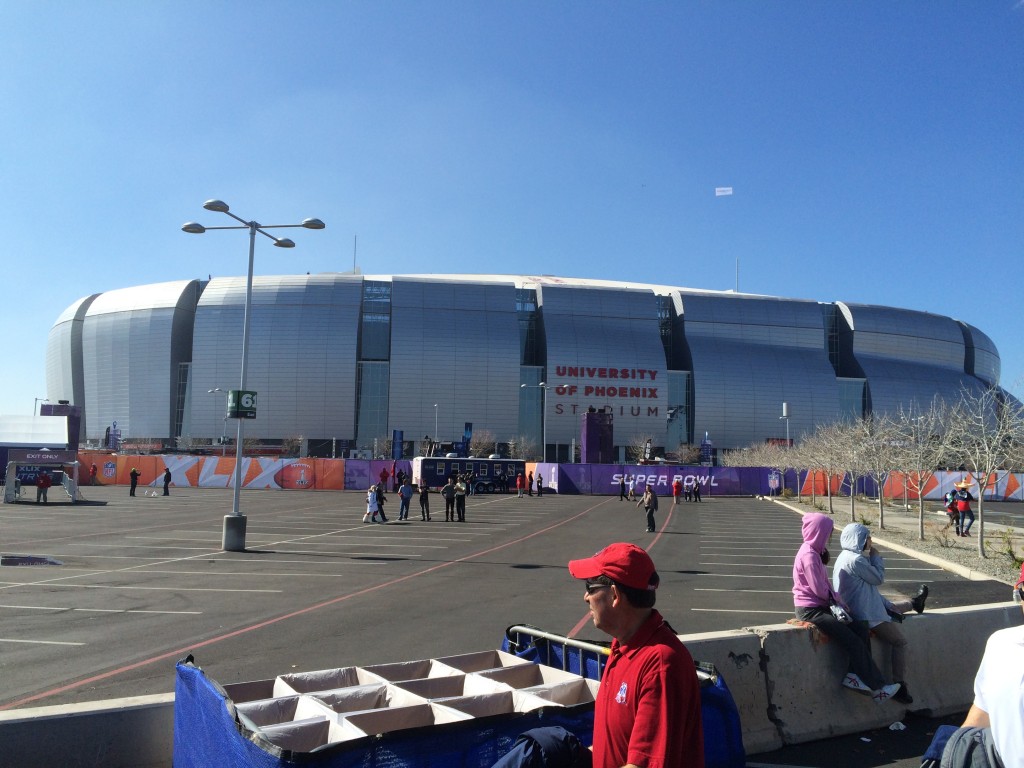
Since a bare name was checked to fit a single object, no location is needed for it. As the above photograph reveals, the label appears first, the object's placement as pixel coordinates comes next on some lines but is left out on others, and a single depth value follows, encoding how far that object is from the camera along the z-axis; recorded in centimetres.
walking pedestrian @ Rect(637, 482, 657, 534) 2538
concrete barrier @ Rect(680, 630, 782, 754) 552
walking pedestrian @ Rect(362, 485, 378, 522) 2680
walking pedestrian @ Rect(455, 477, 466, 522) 2855
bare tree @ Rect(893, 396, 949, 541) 2617
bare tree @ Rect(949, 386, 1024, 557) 1967
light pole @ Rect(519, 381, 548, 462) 9931
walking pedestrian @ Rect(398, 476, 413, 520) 2842
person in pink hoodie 577
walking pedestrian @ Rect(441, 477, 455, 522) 2861
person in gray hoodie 589
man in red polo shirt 242
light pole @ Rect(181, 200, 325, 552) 1744
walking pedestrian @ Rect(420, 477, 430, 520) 2834
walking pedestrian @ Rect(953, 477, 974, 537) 2558
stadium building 9725
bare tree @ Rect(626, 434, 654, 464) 9750
